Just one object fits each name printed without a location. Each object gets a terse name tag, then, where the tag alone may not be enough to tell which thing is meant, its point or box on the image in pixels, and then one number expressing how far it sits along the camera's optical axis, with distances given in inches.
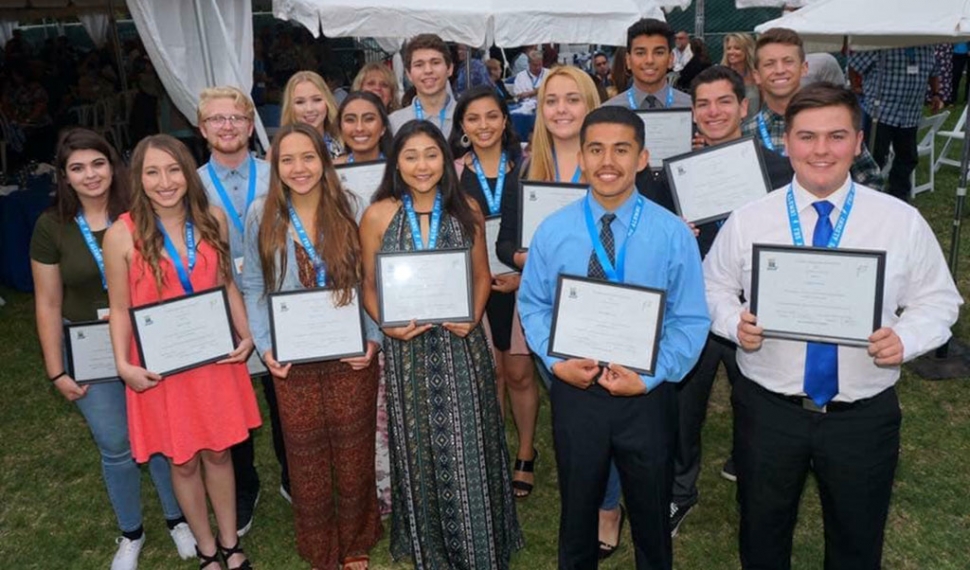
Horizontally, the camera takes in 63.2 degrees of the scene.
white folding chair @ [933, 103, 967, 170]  382.0
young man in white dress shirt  101.5
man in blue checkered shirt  336.5
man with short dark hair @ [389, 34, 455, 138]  191.9
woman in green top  131.8
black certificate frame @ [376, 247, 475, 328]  122.3
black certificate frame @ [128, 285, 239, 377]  120.2
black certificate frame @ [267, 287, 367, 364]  124.4
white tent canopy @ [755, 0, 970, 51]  189.1
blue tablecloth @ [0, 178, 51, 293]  319.0
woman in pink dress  123.4
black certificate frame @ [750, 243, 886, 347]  97.2
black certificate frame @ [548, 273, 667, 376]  102.7
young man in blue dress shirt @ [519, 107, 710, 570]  109.4
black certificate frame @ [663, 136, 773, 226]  135.6
